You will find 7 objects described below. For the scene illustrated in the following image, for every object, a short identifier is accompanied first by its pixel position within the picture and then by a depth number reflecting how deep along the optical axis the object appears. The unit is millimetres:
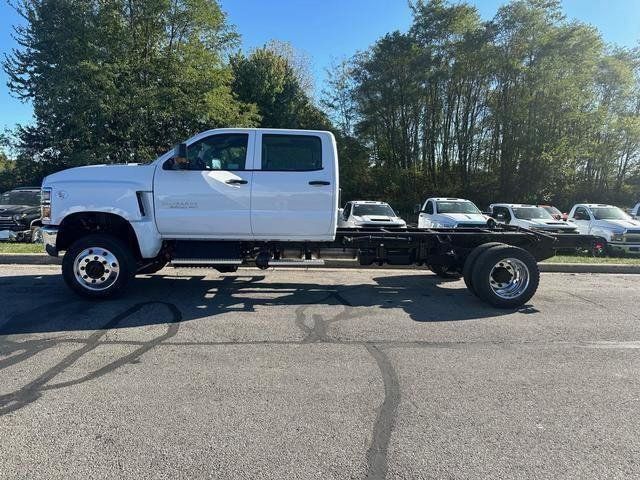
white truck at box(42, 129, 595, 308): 6305
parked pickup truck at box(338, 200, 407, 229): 13336
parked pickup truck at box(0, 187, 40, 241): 13836
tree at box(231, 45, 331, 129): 28672
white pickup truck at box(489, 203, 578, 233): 14188
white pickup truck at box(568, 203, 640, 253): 14227
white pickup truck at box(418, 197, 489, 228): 13516
